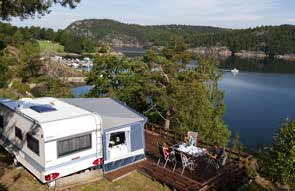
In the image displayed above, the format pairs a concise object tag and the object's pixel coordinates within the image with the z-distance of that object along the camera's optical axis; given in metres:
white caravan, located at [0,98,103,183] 9.13
